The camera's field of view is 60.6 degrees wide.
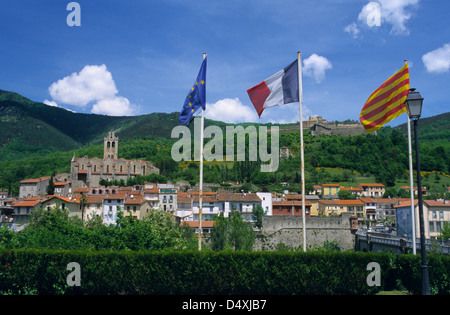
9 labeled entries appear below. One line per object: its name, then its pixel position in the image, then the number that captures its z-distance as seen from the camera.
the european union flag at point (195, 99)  17.44
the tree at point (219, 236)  46.47
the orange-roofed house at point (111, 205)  67.88
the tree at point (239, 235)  47.47
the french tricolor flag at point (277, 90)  16.67
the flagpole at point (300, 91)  16.30
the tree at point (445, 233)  46.12
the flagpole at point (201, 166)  16.37
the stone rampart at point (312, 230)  58.40
